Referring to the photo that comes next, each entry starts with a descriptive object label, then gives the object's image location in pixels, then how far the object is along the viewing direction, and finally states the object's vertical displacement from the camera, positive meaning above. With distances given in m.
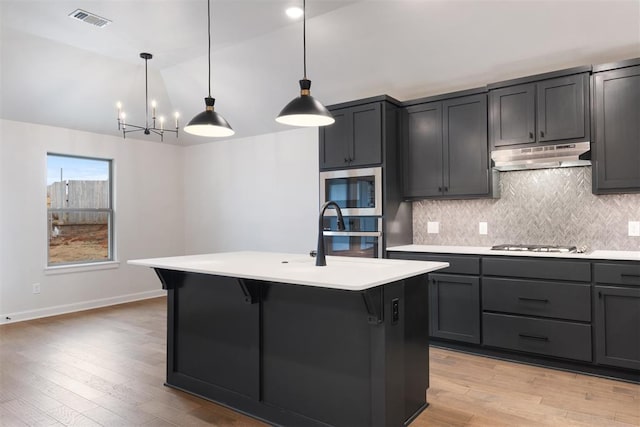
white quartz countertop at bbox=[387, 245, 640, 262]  3.10 -0.30
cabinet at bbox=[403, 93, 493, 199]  3.89 +0.67
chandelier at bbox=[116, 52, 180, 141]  4.30 +1.61
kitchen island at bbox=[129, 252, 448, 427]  2.12 -0.69
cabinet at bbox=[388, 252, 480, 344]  3.63 -0.72
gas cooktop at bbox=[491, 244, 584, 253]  3.44 -0.27
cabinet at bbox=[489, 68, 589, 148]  3.37 +0.90
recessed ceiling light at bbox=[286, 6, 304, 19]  3.57 +1.79
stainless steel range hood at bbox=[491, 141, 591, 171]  3.38 +0.51
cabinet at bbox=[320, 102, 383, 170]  4.17 +0.83
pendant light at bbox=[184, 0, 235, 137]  2.90 +0.66
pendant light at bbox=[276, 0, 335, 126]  2.46 +0.65
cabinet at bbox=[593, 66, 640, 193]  3.17 +0.66
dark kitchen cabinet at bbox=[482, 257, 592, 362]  3.18 -0.72
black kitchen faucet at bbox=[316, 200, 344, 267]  2.54 -0.15
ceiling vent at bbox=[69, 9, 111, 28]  3.56 +1.77
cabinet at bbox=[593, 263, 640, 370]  2.98 -0.71
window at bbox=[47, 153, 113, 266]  5.48 +0.14
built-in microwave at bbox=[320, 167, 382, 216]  4.14 +0.29
